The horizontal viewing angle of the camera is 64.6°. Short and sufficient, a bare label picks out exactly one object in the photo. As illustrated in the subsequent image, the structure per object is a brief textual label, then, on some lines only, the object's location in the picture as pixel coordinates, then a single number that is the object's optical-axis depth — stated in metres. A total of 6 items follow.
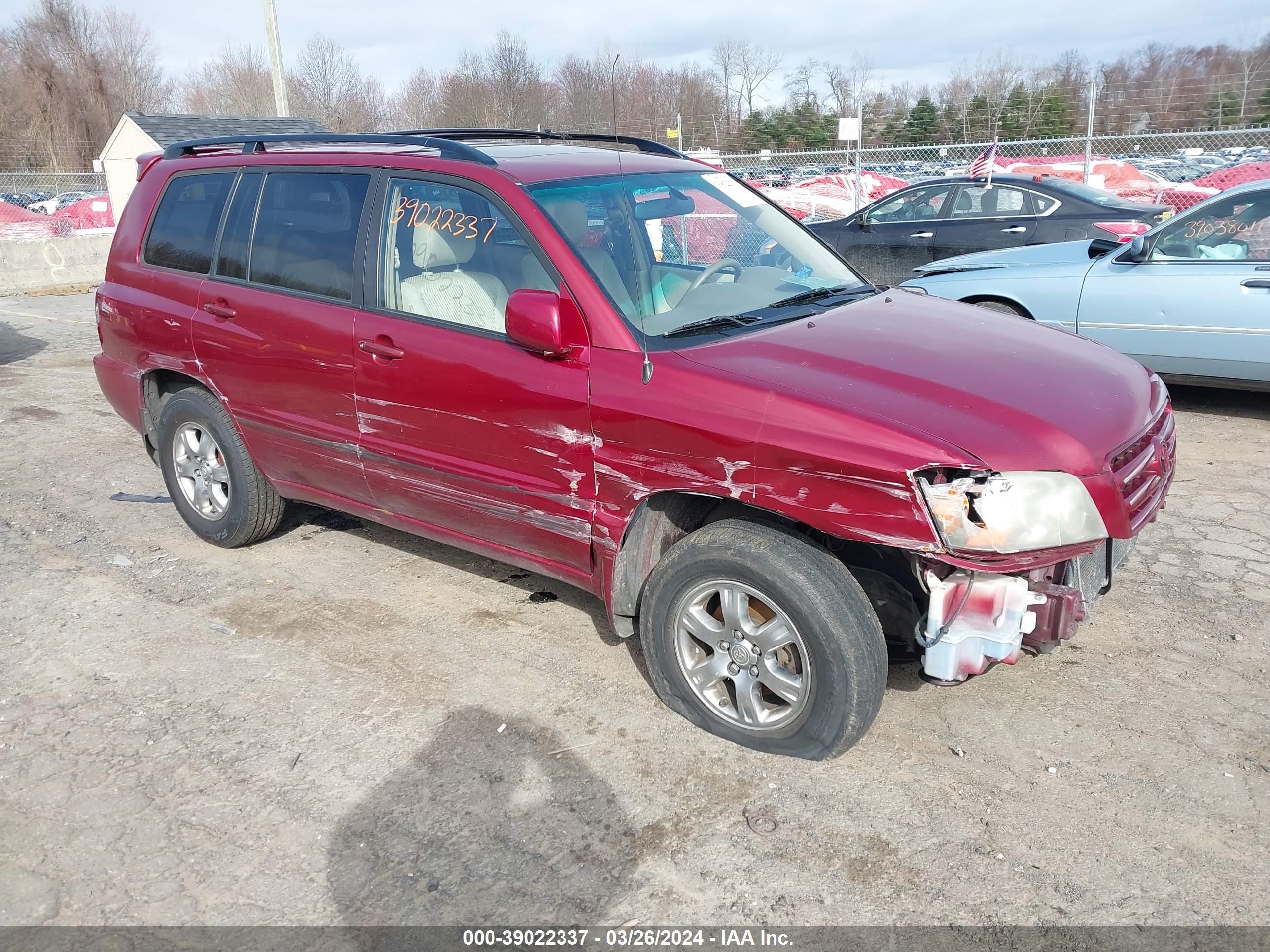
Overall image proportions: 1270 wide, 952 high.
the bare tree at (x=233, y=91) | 46.78
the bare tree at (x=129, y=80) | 53.62
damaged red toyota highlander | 2.94
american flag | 13.13
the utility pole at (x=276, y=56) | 16.89
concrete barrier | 16.89
